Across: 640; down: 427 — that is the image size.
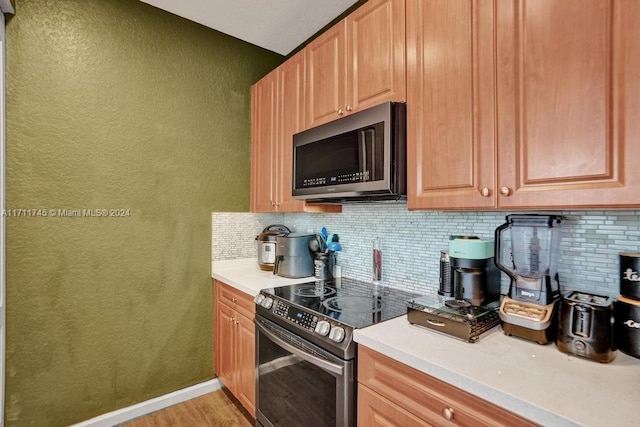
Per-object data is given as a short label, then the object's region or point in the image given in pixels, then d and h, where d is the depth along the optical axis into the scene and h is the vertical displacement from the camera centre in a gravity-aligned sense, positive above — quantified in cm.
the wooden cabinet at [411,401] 84 -57
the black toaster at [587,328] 90 -35
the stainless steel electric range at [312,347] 122 -59
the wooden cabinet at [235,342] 189 -86
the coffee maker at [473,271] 127 -25
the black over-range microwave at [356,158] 138 +26
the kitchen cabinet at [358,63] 143 +75
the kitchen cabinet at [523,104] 85 +34
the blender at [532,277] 105 -24
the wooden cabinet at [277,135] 203 +54
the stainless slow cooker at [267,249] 229 -28
